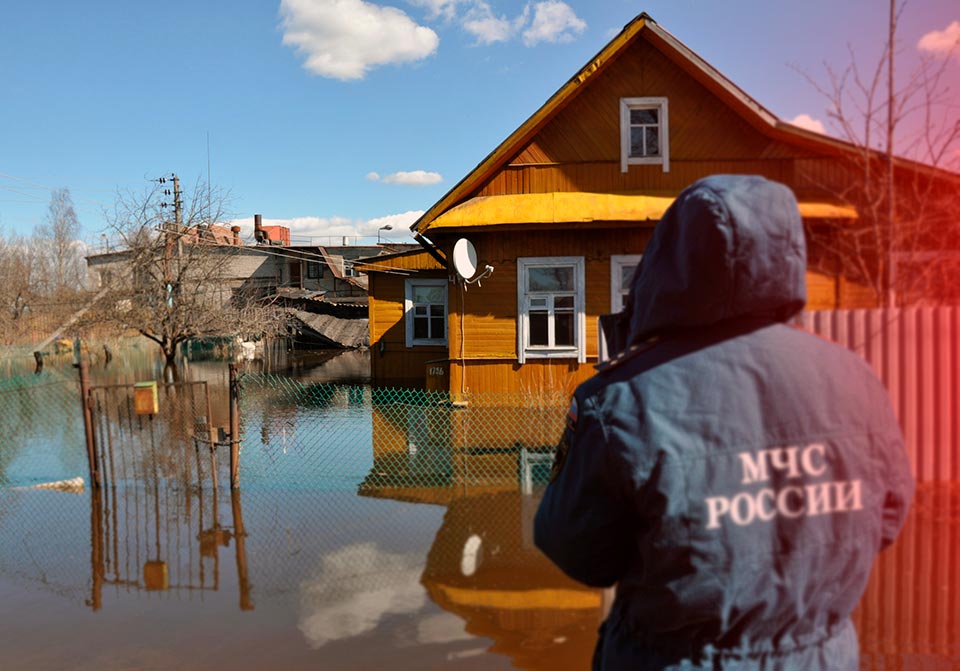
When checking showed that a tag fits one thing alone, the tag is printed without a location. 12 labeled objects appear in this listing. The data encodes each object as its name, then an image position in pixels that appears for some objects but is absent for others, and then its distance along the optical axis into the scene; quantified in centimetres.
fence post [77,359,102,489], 663
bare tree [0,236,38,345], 3316
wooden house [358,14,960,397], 1100
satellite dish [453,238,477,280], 1078
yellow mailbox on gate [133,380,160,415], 686
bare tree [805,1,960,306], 613
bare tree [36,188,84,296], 4838
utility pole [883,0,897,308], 593
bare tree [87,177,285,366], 2205
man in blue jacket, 135
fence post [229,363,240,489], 663
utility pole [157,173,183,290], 2253
